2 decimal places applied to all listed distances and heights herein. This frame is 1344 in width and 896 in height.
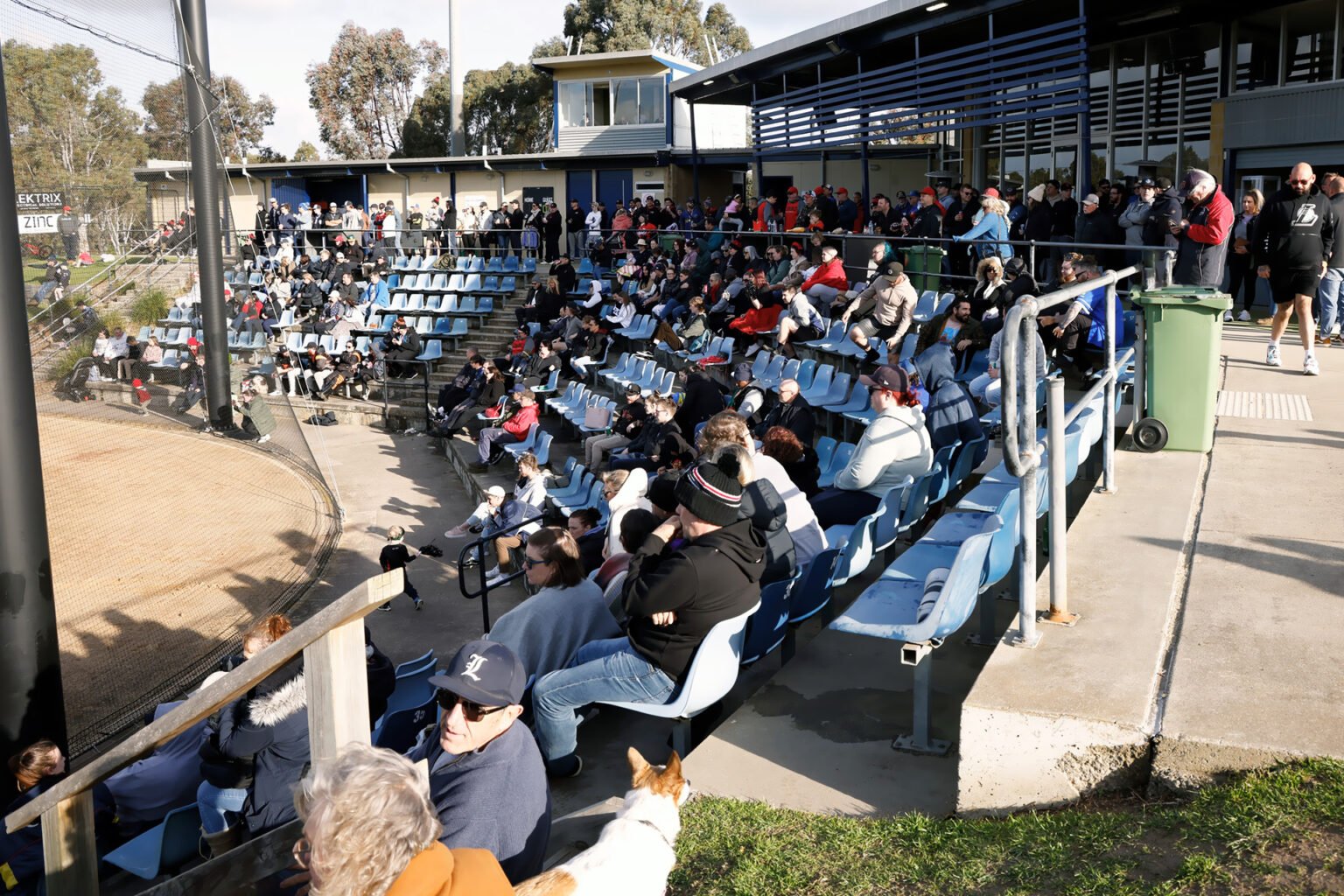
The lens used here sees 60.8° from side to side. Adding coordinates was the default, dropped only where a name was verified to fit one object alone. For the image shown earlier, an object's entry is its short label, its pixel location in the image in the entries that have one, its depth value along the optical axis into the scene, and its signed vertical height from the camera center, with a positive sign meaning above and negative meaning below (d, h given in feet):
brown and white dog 9.08 -4.78
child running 31.40 -8.00
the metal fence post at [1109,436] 19.04 -3.02
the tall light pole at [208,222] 47.80 +2.13
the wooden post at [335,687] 9.25 -3.41
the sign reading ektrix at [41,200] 27.12 +1.78
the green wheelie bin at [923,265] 43.24 -0.34
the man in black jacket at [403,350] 68.95 -4.98
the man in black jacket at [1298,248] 29.22 -0.01
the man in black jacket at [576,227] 79.66 +2.45
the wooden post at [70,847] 10.96 -5.50
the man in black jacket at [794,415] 27.76 -3.78
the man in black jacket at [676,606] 14.49 -4.37
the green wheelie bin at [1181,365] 20.63 -2.06
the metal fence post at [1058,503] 13.60 -2.97
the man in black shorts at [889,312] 37.65 -1.83
